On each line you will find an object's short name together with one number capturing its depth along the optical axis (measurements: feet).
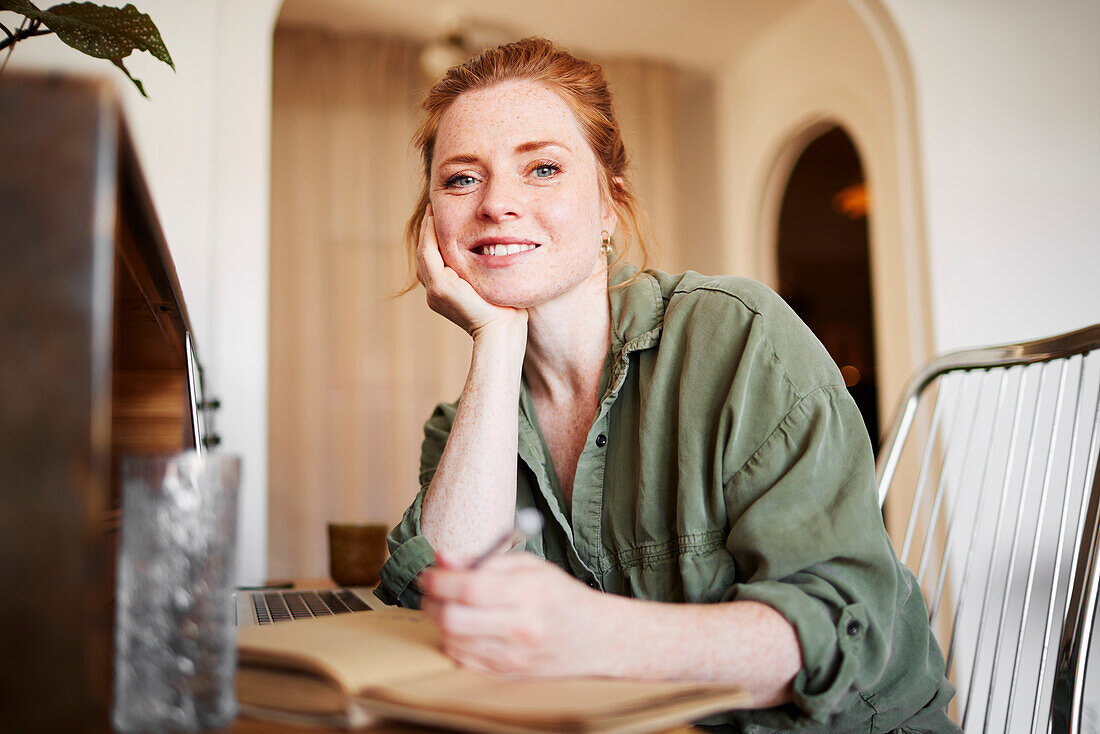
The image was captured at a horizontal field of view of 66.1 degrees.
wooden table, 1.32
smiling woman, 1.78
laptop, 3.00
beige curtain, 11.74
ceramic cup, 4.69
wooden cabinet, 1.10
